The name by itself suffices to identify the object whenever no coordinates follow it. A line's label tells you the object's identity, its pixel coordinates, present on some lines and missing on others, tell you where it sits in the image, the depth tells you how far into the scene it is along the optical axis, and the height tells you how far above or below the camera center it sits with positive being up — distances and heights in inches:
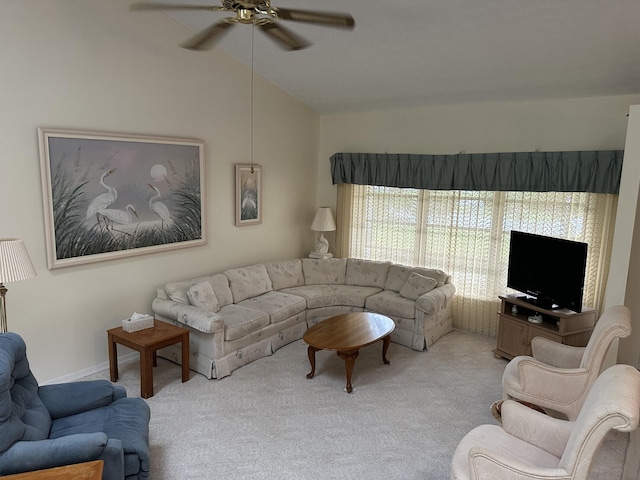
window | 175.9 -18.1
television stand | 161.2 -50.7
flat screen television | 156.6 -29.1
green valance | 167.3 +8.5
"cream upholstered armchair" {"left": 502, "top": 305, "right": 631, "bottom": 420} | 107.9 -48.7
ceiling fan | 89.6 +35.7
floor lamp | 110.6 -21.2
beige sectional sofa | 162.2 -50.1
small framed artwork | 207.0 -5.1
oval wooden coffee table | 152.3 -53.6
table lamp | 238.4 -21.4
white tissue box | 153.2 -49.3
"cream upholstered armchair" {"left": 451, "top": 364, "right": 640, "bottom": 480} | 72.3 -48.8
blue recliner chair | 82.1 -51.6
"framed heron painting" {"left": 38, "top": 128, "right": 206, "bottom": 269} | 144.7 -4.7
